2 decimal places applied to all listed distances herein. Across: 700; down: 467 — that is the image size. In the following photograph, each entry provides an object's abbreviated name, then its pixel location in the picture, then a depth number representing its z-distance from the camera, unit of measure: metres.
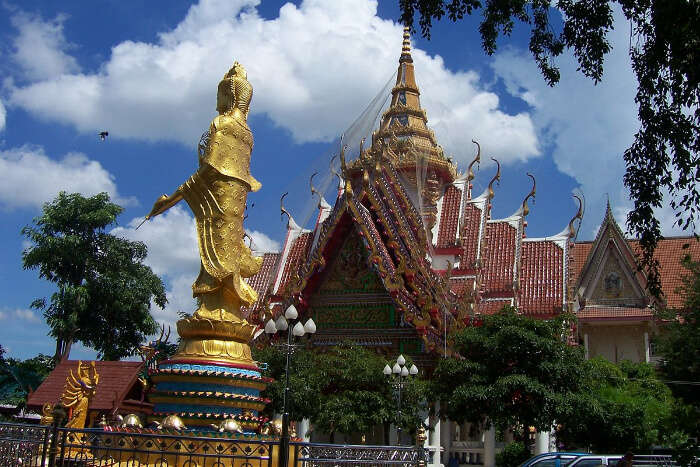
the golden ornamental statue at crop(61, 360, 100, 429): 16.30
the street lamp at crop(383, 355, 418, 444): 17.77
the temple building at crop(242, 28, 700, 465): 21.84
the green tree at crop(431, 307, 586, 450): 17.36
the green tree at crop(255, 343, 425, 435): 19.05
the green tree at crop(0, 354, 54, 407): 29.88
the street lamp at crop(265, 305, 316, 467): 13.31
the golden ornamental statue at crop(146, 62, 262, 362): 15.06
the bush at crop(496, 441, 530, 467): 21.34
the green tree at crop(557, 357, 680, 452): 17.78
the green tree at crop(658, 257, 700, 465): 17.77
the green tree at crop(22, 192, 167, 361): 32.00
